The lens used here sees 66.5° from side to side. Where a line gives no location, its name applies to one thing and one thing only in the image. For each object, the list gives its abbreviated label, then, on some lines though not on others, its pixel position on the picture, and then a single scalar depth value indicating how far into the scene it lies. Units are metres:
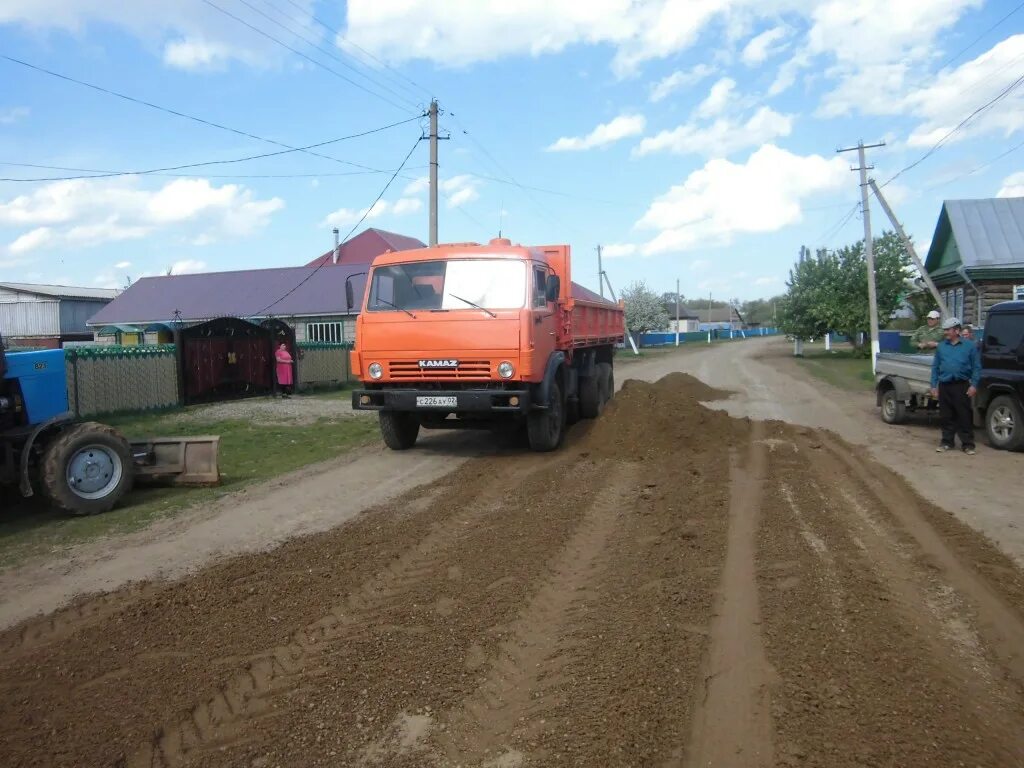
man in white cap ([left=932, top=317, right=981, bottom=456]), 10.30
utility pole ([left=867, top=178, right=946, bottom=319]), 24.31
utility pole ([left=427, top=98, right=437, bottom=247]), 21.59
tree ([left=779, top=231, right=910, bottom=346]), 39.62
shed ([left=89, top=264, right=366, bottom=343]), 36.50
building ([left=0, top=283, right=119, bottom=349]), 47.56
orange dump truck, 9.67
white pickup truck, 12.88
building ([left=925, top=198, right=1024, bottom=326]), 26.73
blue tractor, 7.28
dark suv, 10.37
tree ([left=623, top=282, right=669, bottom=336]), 70.12
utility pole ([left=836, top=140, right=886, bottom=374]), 28.16
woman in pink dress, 22.12
